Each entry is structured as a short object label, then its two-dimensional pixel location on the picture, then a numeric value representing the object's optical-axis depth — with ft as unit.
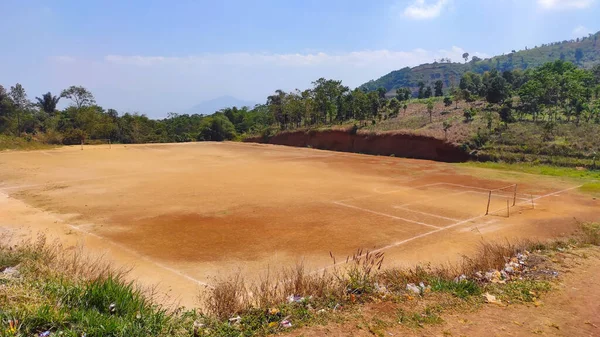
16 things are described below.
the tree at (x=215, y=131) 221.46
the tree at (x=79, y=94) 225.97
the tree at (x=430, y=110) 146.00
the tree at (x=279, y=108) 206.94
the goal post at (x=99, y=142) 174.10
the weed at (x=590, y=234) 38.19
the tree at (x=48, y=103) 229.25
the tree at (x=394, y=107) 168.86
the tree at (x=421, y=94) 249.34
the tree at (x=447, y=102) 162.73
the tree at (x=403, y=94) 236.98
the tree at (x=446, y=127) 125.04
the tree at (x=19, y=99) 195.51
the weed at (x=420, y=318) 18.94
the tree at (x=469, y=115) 133.67
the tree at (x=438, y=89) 239.81
